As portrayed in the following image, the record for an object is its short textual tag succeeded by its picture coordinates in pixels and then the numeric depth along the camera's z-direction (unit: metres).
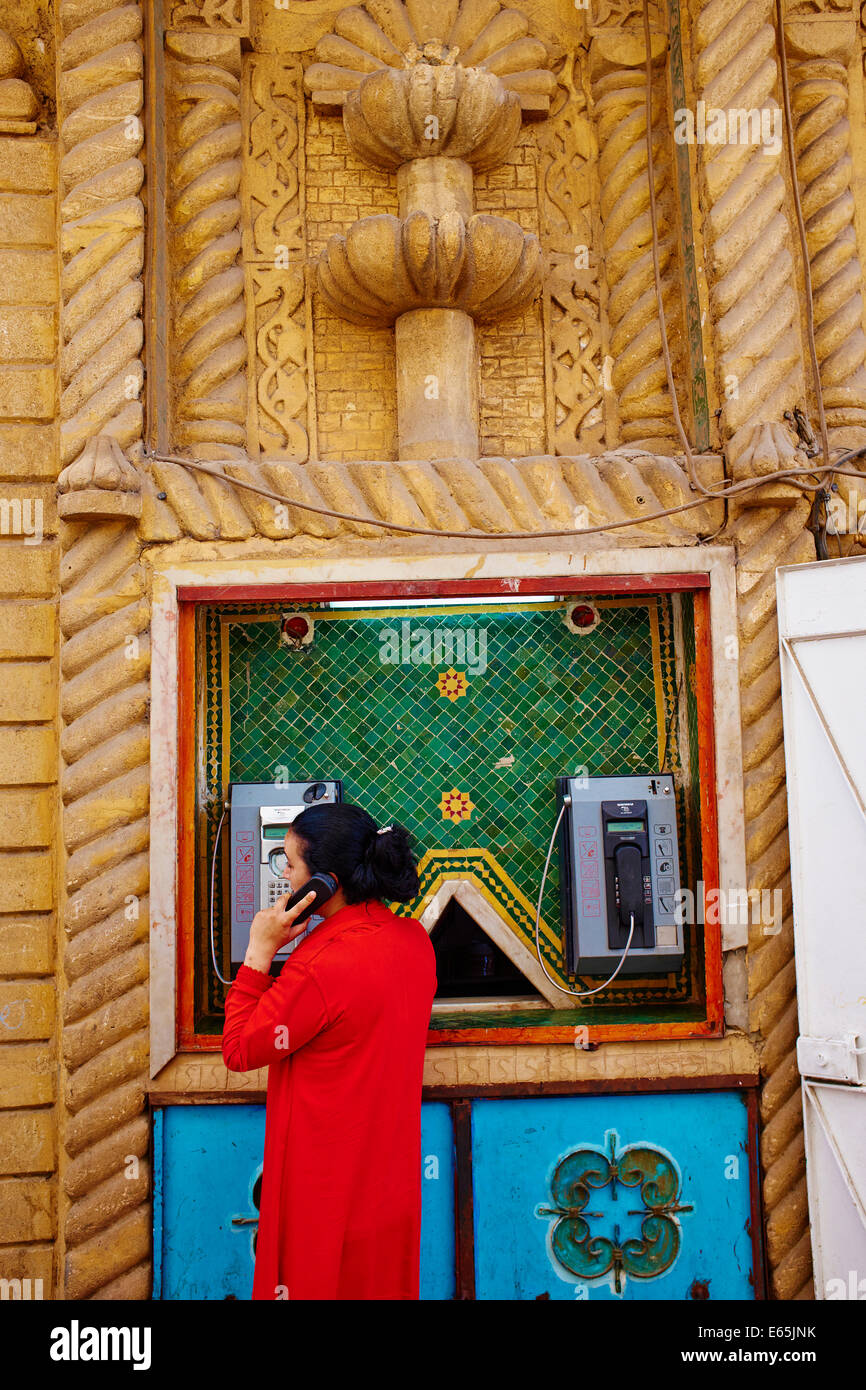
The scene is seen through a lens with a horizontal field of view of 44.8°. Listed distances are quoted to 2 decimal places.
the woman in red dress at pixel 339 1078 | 2.57
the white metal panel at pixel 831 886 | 3.44
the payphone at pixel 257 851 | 3.86
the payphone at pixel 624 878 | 3.92
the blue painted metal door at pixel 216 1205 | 3.61
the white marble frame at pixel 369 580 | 3.68
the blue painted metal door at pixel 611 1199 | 3.66
